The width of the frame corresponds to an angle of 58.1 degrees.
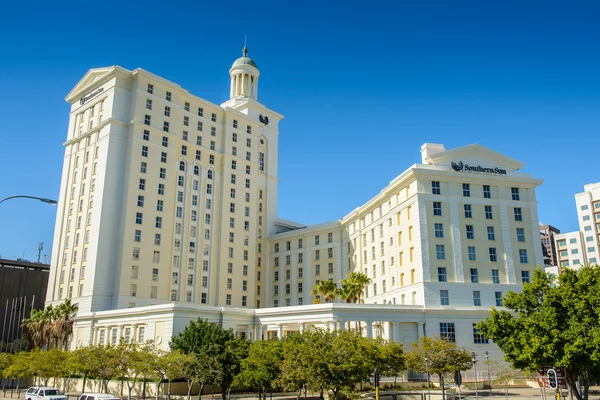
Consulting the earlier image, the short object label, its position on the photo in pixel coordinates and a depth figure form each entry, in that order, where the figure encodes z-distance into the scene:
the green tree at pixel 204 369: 46.66
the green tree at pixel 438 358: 50.28
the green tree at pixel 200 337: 50.56
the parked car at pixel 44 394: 43.84
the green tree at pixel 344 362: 39.38
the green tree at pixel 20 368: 57.06
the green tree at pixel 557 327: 37.62
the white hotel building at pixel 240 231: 66.06
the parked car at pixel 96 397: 37.49
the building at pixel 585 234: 145.12
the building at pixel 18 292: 103.19
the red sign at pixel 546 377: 31.17
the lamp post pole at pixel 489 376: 56.42
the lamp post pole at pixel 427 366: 44.75
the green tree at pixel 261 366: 44.84
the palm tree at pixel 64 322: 73.94
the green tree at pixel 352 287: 70.44
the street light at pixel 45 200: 29.61
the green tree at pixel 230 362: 47.62
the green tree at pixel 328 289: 71.81
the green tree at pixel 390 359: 46.93
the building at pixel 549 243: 172.12
